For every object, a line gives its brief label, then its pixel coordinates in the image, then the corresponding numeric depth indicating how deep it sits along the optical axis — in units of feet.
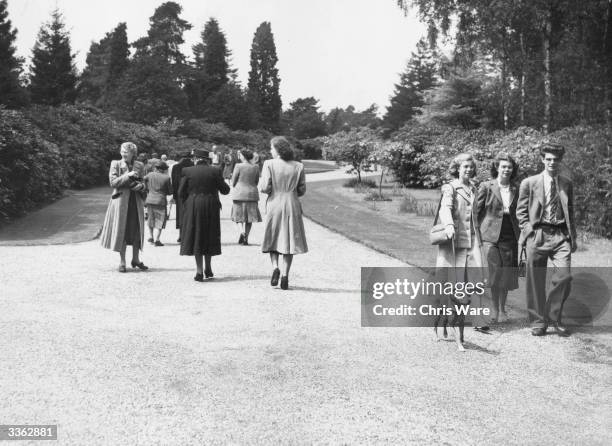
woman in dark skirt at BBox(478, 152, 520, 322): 22.98
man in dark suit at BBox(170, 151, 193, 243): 42.32
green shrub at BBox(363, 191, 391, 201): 83.69
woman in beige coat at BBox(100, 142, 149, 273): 30.12
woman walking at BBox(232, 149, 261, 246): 40.45
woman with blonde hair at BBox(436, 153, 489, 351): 19.94
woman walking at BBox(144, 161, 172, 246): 40.70
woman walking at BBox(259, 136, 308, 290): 27.14
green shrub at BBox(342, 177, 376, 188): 100.95
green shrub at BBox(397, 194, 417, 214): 69.10
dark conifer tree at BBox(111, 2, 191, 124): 153.79
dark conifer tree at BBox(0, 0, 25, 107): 124.26
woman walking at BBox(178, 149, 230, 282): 28.84
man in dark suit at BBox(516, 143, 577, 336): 21.27
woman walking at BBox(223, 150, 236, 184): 109.91
